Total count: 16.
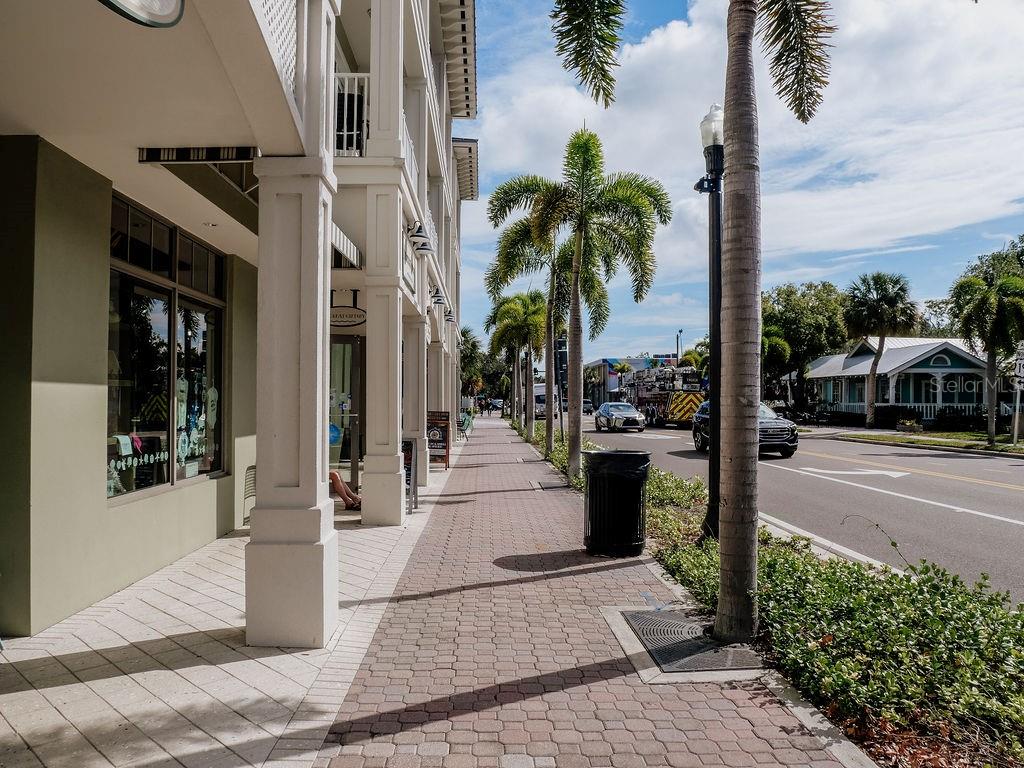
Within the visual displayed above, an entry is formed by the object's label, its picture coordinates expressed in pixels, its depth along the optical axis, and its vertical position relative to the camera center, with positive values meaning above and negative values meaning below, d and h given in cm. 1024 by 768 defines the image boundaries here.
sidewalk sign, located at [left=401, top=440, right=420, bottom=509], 1145 -117
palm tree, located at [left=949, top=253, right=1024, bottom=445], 2689 +266
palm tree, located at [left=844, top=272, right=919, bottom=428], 4328 +489
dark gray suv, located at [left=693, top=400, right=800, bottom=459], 2067 -117
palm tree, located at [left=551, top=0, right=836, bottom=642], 529 +39
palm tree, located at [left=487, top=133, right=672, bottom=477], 1642 +409
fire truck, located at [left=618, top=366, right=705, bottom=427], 4241 -12
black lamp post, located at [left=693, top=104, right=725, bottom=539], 827 +134
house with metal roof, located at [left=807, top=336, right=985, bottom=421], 4453 +96
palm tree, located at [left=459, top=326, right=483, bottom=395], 10562 +520
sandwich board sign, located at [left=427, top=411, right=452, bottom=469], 1484 -86
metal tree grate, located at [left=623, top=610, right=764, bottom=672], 481 -174
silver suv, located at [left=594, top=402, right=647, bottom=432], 3788 -127
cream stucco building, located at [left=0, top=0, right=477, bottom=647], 454 +83
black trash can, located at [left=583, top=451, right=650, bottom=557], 816 -122
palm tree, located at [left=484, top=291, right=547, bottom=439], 3688 +355
